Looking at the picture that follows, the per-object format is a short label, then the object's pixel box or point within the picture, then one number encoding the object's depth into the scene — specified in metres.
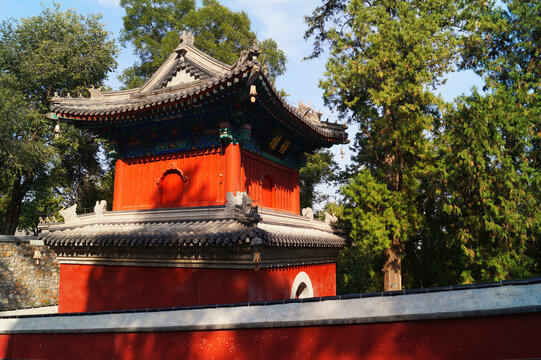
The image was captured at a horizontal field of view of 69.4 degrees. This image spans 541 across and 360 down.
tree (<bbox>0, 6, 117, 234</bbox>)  19.14
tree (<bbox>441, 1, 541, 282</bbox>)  11.22
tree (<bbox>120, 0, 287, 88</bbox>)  25.42
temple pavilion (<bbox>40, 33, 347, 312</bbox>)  8.30
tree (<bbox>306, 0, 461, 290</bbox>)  13.48
